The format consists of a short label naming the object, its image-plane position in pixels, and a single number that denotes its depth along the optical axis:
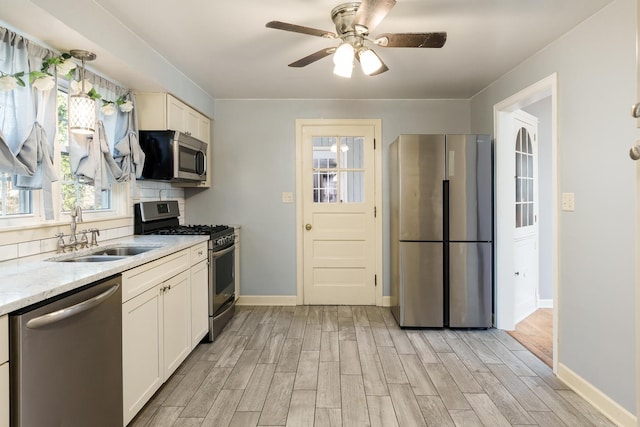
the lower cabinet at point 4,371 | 1.09
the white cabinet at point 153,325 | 1.78
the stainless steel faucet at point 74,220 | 2.16
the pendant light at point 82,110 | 2.07
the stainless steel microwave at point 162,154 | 2.95
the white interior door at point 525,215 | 3.41
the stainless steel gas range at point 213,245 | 2.99
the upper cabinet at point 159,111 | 2.96
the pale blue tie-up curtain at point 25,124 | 1.73
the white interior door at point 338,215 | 3.98
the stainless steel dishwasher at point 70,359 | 1.15
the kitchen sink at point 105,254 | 2.01
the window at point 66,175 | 2.30
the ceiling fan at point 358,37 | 1.75
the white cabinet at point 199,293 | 2.65
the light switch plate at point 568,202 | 2.26
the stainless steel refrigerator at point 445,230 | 3.20
